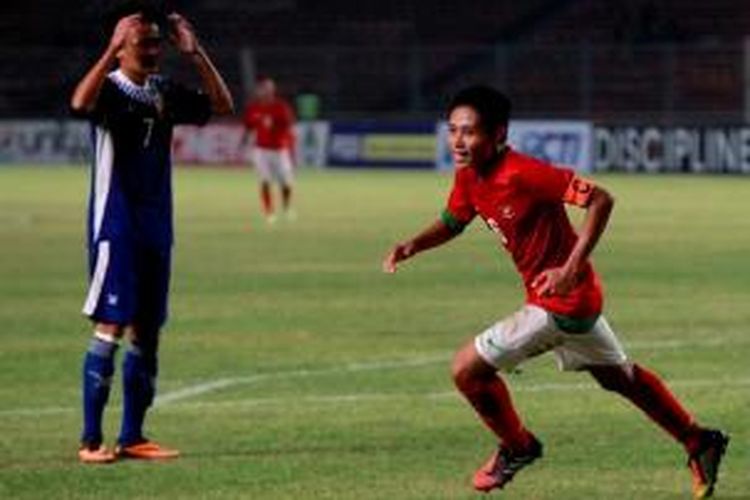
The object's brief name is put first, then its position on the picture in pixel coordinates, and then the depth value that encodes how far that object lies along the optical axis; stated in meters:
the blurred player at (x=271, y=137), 40.72
